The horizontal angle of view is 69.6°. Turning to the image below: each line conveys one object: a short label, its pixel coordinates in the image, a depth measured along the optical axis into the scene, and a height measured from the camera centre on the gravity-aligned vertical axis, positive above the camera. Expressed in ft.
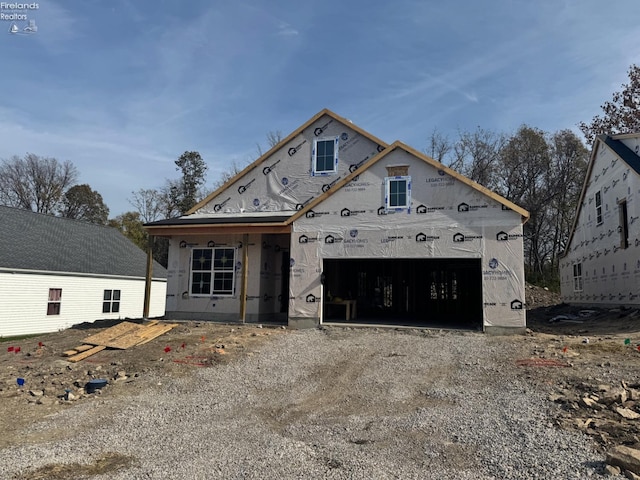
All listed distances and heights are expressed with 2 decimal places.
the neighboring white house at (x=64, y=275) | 65.82 +1.71
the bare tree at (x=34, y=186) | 140.87 +30.89
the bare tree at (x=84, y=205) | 150.61 +26.82
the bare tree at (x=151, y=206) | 157.89 +27.98
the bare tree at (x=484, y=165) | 122.01 +34.68
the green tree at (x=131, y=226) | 151.02 +20.65
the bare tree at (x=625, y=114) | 98.78 +40.92
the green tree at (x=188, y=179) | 147.73 +35.18
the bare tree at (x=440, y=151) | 126.89 +39.47
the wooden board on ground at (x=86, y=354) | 34.97 -5.30
